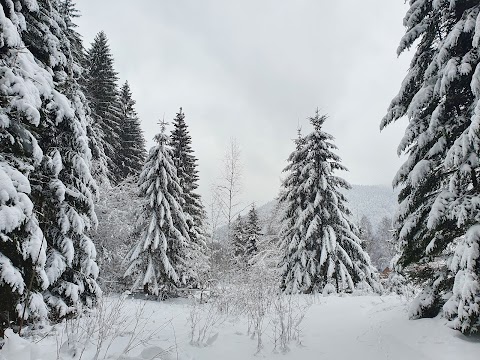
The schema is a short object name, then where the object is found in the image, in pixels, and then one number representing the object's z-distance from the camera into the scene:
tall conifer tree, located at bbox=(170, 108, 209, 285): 22.53
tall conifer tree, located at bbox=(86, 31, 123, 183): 22.38
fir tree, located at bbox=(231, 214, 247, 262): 40.75
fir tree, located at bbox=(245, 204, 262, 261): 36.94
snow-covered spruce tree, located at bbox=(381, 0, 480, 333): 5.84
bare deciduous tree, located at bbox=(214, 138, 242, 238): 21.70
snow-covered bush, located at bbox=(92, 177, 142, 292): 17.25
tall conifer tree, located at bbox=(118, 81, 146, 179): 25.97
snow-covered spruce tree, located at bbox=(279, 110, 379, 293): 17.27
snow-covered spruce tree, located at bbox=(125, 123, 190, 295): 18.23
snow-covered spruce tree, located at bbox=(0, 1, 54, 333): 4.57
